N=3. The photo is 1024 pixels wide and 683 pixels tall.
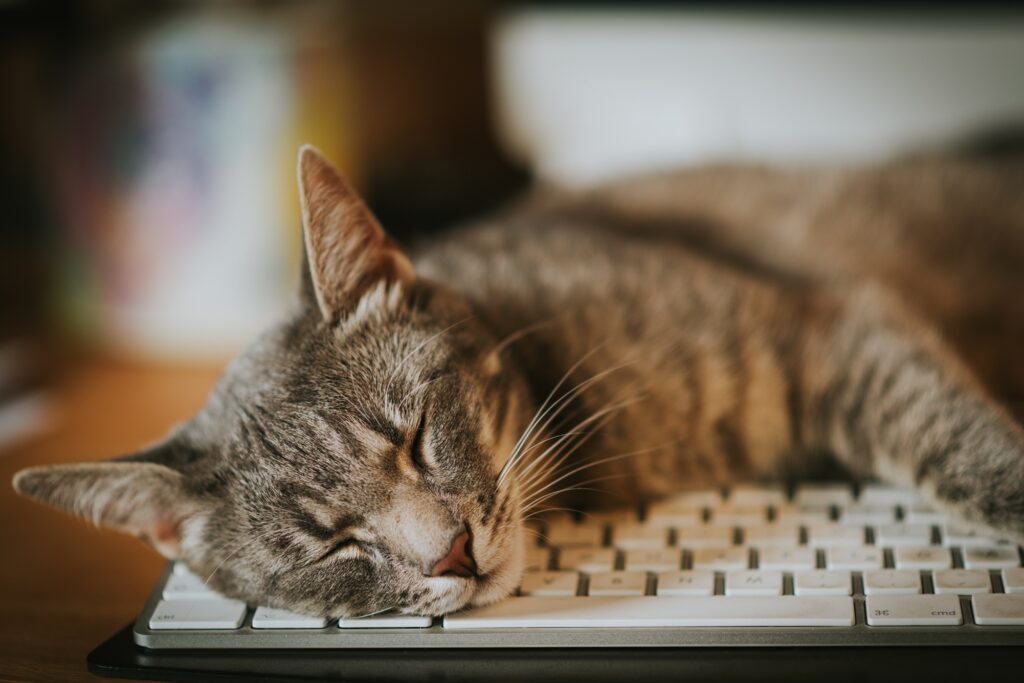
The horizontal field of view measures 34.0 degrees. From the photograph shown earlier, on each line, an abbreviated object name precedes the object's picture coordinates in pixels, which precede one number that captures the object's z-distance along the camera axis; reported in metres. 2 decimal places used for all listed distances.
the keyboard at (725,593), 0.44
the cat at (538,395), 0.48
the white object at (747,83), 0.69
